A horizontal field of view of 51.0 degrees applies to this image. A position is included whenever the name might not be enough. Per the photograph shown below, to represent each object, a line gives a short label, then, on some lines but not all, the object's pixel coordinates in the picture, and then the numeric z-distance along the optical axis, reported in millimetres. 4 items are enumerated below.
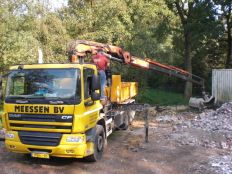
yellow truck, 5509
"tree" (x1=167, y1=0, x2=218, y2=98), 17141
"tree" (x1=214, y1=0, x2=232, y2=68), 17773
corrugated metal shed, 12590
